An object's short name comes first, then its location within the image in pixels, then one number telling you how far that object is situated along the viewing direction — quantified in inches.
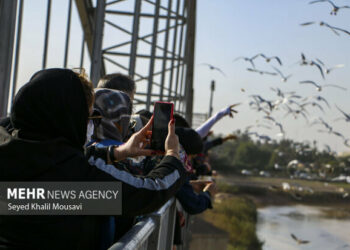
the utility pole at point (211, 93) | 1355.8
